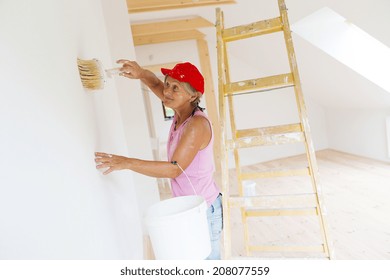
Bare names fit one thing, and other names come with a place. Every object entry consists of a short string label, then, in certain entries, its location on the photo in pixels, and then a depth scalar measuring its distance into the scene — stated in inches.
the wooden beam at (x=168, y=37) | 208.4
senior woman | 54.9
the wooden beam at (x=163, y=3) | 136.6
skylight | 130.6
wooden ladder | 64.7
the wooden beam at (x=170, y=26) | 177.2
